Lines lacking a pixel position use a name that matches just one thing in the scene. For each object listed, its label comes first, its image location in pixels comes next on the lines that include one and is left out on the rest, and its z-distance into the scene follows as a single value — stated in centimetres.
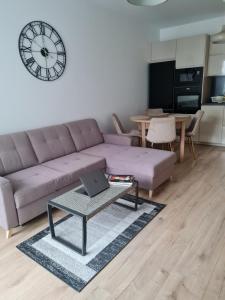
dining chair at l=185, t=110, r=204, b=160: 385
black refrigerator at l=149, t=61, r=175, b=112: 497
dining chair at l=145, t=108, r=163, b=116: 443
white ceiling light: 206
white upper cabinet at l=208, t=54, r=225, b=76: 447
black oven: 468
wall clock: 277
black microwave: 458
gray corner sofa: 202
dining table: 362
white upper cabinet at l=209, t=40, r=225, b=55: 441
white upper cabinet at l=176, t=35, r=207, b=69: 445
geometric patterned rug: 161
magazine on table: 216
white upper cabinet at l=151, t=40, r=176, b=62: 484
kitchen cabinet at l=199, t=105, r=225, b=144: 456
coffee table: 170
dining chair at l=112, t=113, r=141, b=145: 387
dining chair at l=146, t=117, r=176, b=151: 337
